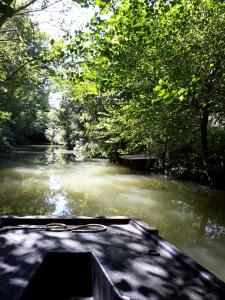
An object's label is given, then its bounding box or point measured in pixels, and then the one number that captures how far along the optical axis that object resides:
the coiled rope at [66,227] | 3.20
